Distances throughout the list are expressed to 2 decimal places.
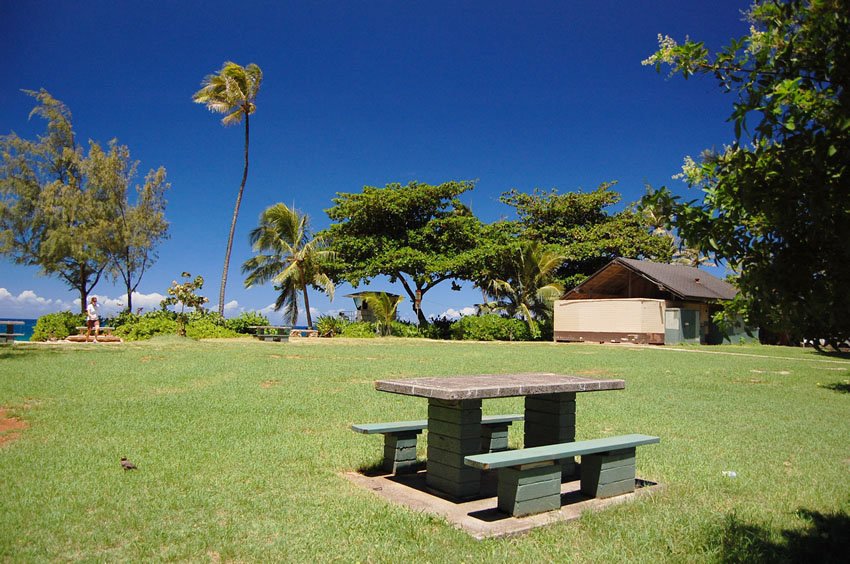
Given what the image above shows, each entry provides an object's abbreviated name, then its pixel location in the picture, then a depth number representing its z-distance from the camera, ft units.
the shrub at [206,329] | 90.06
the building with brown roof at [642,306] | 102.47
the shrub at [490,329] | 111.24
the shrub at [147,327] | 84.84
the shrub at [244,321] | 99.81
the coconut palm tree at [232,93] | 108.88
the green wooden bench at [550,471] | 14.46
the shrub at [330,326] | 110.32
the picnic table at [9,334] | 67.10
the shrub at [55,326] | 82.53
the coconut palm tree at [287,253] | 127.85
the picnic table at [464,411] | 15.65
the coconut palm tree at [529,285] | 119.96
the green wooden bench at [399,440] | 19.20
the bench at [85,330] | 81.65
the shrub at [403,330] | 114.83
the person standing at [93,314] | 75.36
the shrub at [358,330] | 107.86
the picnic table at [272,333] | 90.38
